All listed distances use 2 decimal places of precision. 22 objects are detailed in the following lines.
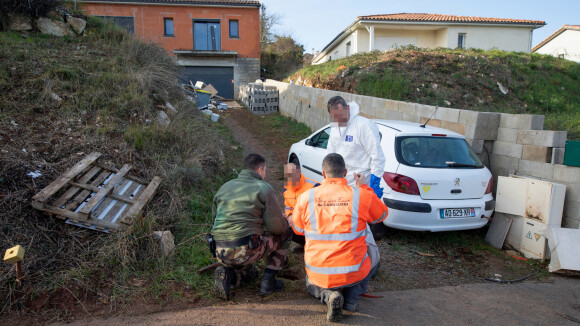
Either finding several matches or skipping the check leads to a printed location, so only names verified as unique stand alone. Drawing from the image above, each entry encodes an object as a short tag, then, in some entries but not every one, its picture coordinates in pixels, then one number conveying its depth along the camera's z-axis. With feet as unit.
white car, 15.05
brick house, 84.02
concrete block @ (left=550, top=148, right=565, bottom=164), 16.02
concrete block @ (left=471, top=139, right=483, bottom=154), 18.62
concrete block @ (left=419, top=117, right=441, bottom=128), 20.98
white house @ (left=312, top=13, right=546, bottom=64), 81.51
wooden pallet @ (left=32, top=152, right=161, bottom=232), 13.52
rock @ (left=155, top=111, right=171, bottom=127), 22.94
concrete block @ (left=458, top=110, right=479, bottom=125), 18.52
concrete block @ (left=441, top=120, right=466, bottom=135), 19.35
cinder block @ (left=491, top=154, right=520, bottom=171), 17.89
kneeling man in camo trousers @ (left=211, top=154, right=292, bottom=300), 10.76
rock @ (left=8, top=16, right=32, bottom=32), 32.21
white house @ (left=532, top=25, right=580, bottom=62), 106.42
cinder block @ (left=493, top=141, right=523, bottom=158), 17.71
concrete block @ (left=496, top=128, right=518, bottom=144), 17.93
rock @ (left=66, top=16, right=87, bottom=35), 35.88
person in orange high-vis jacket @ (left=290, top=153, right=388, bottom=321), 9.84
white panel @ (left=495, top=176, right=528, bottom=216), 15.87
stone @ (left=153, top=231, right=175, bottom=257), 13.05
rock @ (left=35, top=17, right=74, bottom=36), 33.86
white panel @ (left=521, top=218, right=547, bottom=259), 14.97
